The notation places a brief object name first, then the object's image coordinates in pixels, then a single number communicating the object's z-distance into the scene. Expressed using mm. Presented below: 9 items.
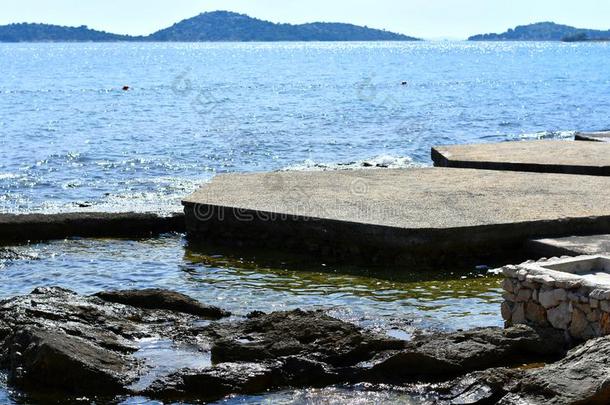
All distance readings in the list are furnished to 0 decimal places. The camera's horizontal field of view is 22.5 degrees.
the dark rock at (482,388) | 11367
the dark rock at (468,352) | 12403
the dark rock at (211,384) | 12361
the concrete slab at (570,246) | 17637
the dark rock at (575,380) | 10336
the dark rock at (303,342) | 12826
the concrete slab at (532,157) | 25017
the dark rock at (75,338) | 12382
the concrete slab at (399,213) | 18705
